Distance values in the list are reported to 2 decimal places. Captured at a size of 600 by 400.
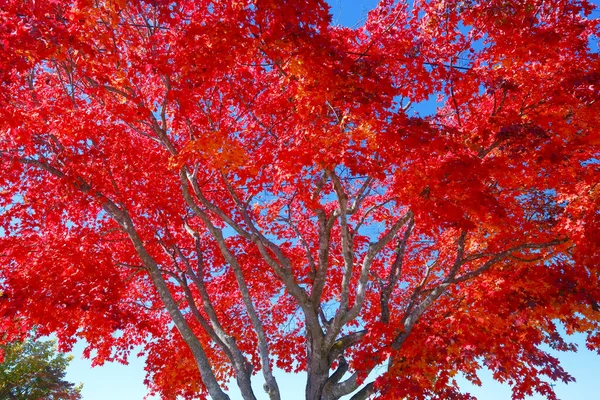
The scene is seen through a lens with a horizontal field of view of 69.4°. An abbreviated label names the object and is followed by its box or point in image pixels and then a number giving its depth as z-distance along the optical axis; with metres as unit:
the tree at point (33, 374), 23.34
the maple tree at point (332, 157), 8.02
